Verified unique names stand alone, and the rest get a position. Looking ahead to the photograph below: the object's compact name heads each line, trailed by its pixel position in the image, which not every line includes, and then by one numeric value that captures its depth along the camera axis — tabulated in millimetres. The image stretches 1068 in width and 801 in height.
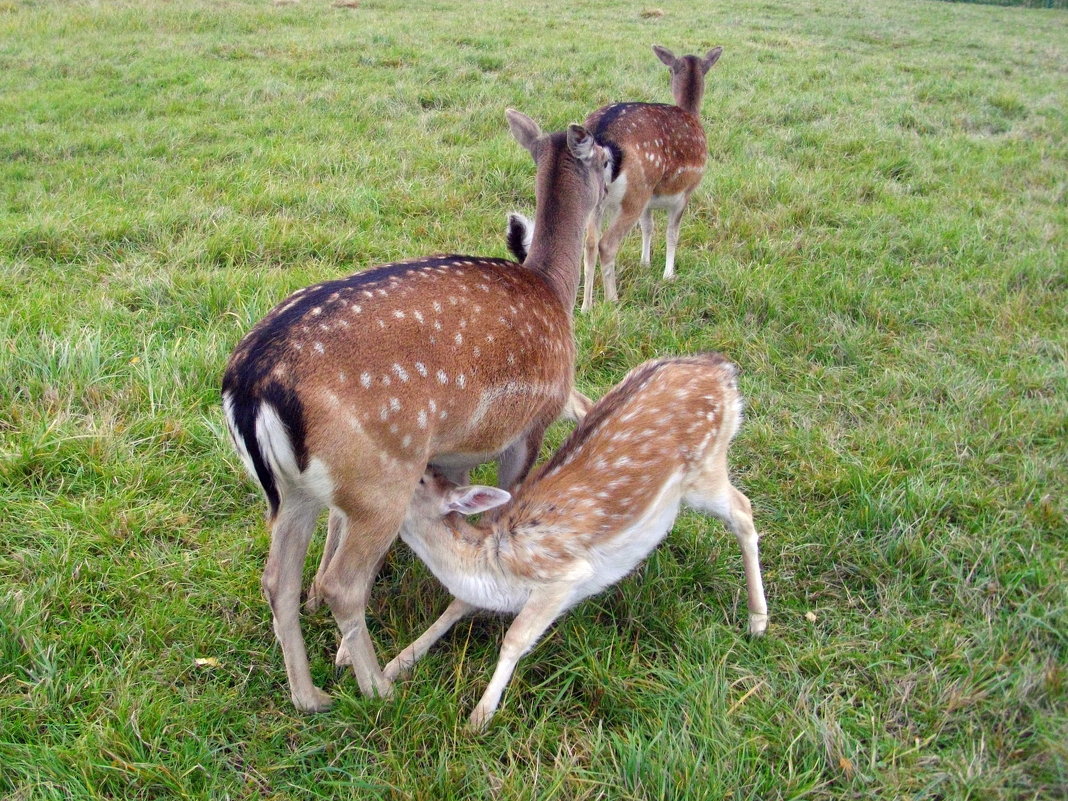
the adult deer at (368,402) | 2328
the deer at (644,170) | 5410
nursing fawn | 2766
